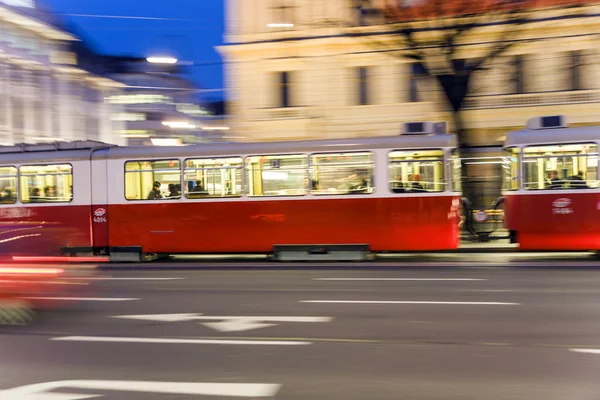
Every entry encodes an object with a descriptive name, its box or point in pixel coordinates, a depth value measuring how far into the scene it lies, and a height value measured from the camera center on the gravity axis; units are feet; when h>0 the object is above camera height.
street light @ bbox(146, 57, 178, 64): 70.67 +15.58
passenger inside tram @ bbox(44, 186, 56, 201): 56.54 +0.31
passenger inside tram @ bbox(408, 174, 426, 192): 50.08 +0.37
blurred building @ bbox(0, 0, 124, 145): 182.39 +34.91
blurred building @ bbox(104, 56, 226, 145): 287.07 +41.23
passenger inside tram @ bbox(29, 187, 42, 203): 57.00 +0.18
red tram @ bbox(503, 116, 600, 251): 48.01 -0.14
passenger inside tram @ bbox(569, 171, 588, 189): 48.16 +0.16
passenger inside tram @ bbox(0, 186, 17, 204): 57.57 +0.15
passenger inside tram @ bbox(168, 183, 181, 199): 54.19 +0.14
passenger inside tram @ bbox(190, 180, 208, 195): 53.78 +0.33
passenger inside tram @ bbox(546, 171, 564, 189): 48.80 +0.30
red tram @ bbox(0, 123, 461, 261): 50.14 -0.09
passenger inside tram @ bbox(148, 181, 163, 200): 54.60 +0.10
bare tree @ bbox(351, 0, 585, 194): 63.26 +15.45
